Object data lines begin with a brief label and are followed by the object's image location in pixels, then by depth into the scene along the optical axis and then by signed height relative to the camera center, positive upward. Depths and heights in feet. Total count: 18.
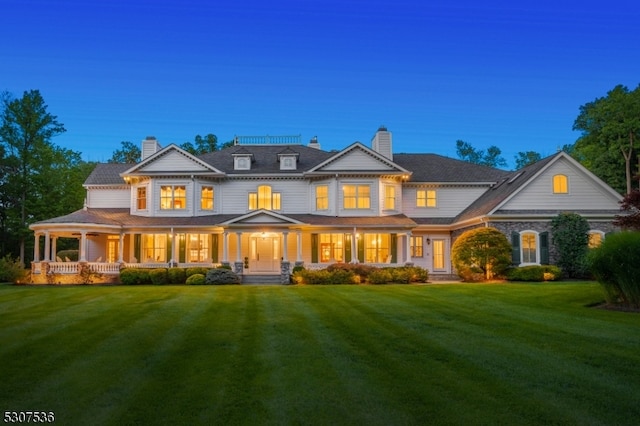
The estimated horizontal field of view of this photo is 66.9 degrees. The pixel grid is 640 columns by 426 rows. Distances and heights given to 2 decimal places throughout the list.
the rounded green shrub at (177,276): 80.79 -4.49
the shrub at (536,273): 78.95 -4.60
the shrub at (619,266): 40.81 -1.91
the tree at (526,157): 224.94 +41.33
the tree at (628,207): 46.19 +3.24
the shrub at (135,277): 80.24 -4.56
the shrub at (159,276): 79.53 -4.45
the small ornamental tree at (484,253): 80.79 -1.22
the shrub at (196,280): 78.18 -5.04
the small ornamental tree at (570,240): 82.89 +0.80
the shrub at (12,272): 81.66 -3.63
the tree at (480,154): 238.68 +45.26
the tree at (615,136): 133.49 +30.80
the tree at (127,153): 194.59 +39.01
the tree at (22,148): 125.08 +26.99
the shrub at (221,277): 78.95 -4.65
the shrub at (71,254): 110.67 -0.90
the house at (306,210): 85.71 +7.23
